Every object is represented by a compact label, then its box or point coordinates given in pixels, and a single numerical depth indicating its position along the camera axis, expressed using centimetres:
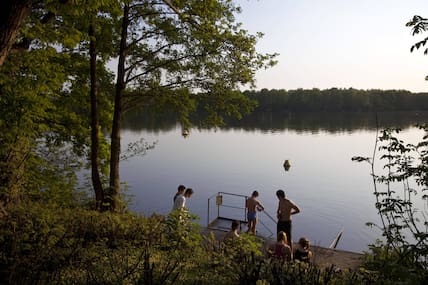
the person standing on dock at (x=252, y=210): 1277
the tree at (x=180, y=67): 1143
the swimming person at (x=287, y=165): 3644
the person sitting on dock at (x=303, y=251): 840
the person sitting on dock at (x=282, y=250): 785
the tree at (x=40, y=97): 757
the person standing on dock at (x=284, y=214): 1053
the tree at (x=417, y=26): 410
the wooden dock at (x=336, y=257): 994
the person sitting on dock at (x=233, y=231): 838
